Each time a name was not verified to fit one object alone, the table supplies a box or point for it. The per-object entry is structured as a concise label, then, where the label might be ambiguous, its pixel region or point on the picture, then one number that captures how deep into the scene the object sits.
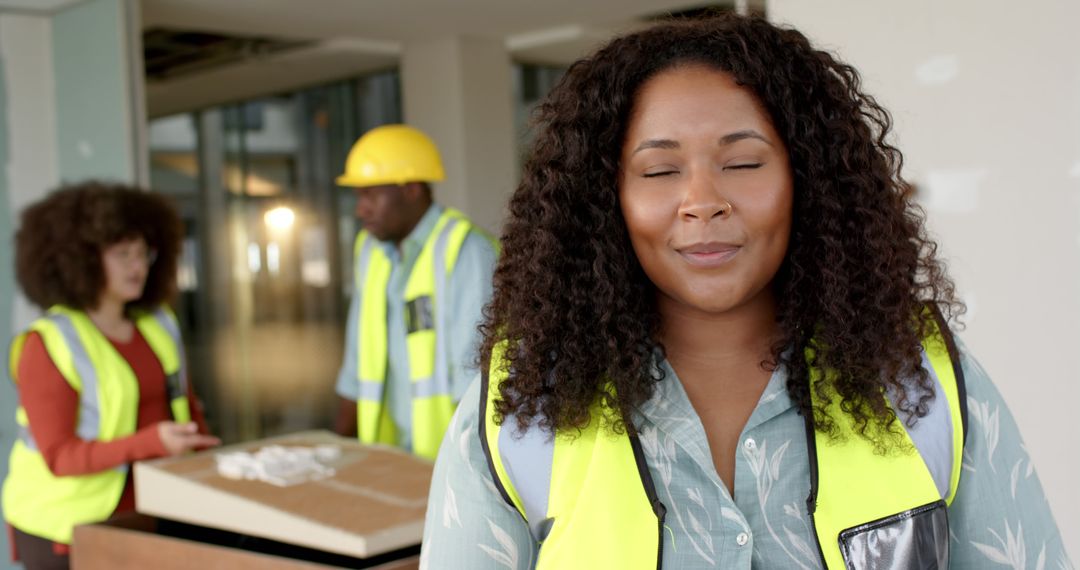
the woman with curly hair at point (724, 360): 1.20
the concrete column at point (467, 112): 7.77
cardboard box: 2.34
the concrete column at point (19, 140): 5.59
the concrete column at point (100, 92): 5.70
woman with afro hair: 3.15
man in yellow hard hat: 3.82
